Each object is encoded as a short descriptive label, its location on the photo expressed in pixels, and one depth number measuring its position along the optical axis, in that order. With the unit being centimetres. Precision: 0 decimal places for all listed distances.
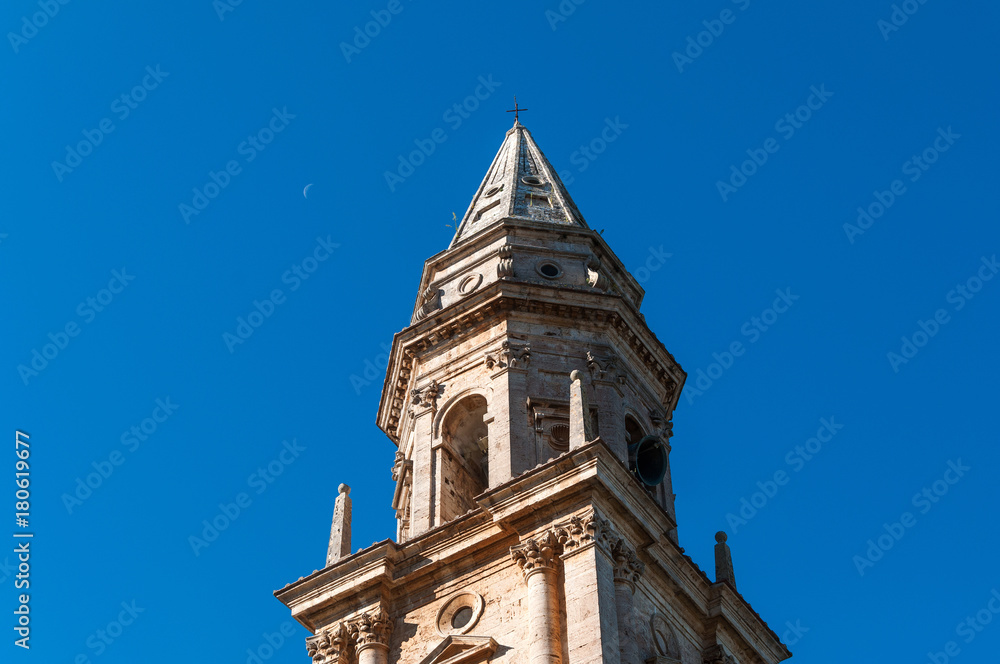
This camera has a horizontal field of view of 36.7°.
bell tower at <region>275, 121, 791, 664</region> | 3086
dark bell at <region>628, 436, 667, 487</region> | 3547
